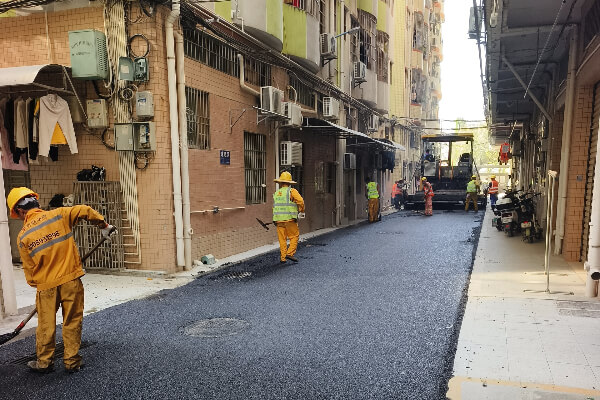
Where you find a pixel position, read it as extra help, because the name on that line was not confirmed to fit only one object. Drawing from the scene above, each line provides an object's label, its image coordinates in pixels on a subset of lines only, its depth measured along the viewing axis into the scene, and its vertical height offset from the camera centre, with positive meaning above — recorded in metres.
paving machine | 22.77 -0.89
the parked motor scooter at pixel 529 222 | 10.84 -1.61
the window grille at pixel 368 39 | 20.27 +6.04
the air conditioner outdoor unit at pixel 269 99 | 10.86 +1.63
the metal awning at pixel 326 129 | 12.88 +1.06
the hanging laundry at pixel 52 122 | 7.58 +0.75
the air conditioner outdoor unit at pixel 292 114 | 11.72 +1.36
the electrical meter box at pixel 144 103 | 7.72 +1.09
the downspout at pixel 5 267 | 5.62 -1.37
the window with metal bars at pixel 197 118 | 8.83 +0.95
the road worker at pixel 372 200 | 17.78 -1.64
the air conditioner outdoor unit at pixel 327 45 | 14.92 +4.12
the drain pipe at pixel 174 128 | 7.95 +0.66
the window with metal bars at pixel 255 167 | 11.06 -0.12
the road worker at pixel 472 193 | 21.17 -1.63
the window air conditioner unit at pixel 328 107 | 14.97 +1.94
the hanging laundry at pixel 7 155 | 7.99 +0.17
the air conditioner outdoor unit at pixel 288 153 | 12.12 +0.26
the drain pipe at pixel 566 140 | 8.40 +0.41
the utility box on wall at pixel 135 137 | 7.70 +0.48
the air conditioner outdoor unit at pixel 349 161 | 17.58 +0.03
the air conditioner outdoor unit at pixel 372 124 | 21.83 +1.95
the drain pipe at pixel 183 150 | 8.20 +0.25
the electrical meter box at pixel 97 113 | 7.88 +0.93
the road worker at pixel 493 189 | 24.47 -1.66
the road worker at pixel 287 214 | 9.14 -1.13
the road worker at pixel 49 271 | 3.98 -1.02
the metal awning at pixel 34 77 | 6.71 +1.48
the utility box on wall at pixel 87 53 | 7.49 +1.96
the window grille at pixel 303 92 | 13.62 +2.40
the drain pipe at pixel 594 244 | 5.88 -1.19
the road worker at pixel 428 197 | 19.67 -1.66
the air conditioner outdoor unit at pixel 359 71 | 18.41 +3.94
